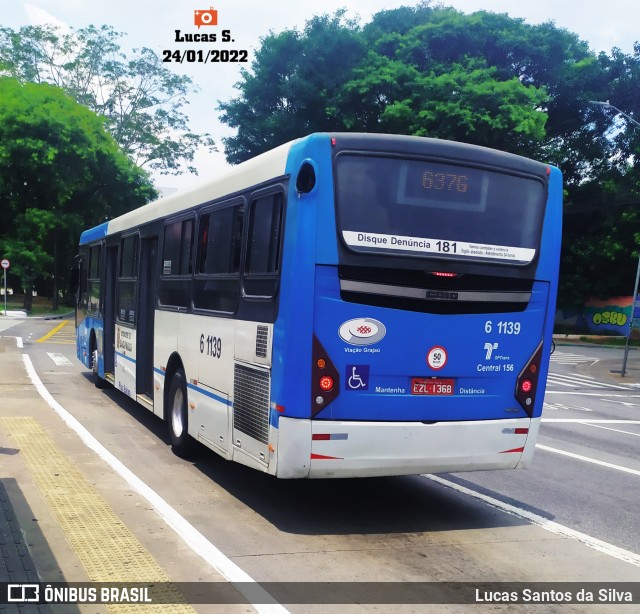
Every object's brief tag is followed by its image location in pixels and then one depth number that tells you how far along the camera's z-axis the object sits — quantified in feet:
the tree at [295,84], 148.97
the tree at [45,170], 146.00
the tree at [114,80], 183.93
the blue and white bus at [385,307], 22.03
